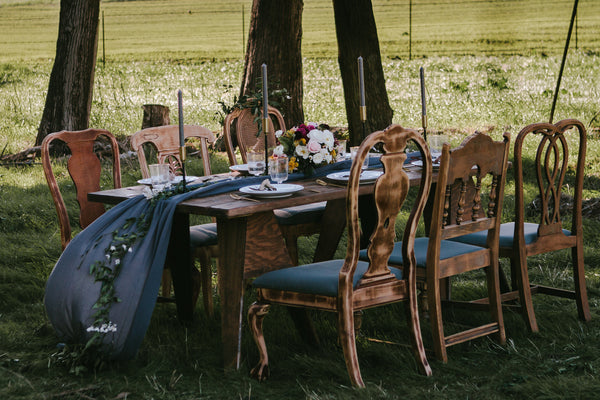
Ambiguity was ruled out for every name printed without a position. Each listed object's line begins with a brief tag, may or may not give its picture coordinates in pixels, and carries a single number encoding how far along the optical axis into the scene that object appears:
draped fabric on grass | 6.32
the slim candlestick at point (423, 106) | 8.11
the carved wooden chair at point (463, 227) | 6.16
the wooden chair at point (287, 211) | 8.28
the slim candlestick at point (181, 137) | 6.29
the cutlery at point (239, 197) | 6.35
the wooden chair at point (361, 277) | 5.68
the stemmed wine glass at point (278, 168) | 6.71
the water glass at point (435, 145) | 7.91
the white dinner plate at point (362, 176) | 6.86
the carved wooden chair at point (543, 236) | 6.97
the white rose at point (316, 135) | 7.31
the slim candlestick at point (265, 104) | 6.99
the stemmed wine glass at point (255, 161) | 7.14
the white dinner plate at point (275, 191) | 6.28
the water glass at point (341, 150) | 7.74
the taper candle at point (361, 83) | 7.30
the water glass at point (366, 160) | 7.38
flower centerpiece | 7.31
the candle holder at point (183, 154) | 6.30
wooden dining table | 6.17
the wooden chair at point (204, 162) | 7.51
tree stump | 16.47
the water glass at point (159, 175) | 6.67
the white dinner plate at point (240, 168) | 7.84
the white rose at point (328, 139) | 7.40
